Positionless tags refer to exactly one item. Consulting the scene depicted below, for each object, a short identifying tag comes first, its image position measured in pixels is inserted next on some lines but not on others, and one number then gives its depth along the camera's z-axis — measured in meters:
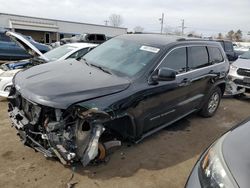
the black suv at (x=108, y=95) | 2.30
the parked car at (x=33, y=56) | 4.26
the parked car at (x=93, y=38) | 10.39
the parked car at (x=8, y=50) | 9.14
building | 25.76
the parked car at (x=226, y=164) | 1.29
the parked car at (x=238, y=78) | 5.58
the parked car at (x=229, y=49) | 10.36
